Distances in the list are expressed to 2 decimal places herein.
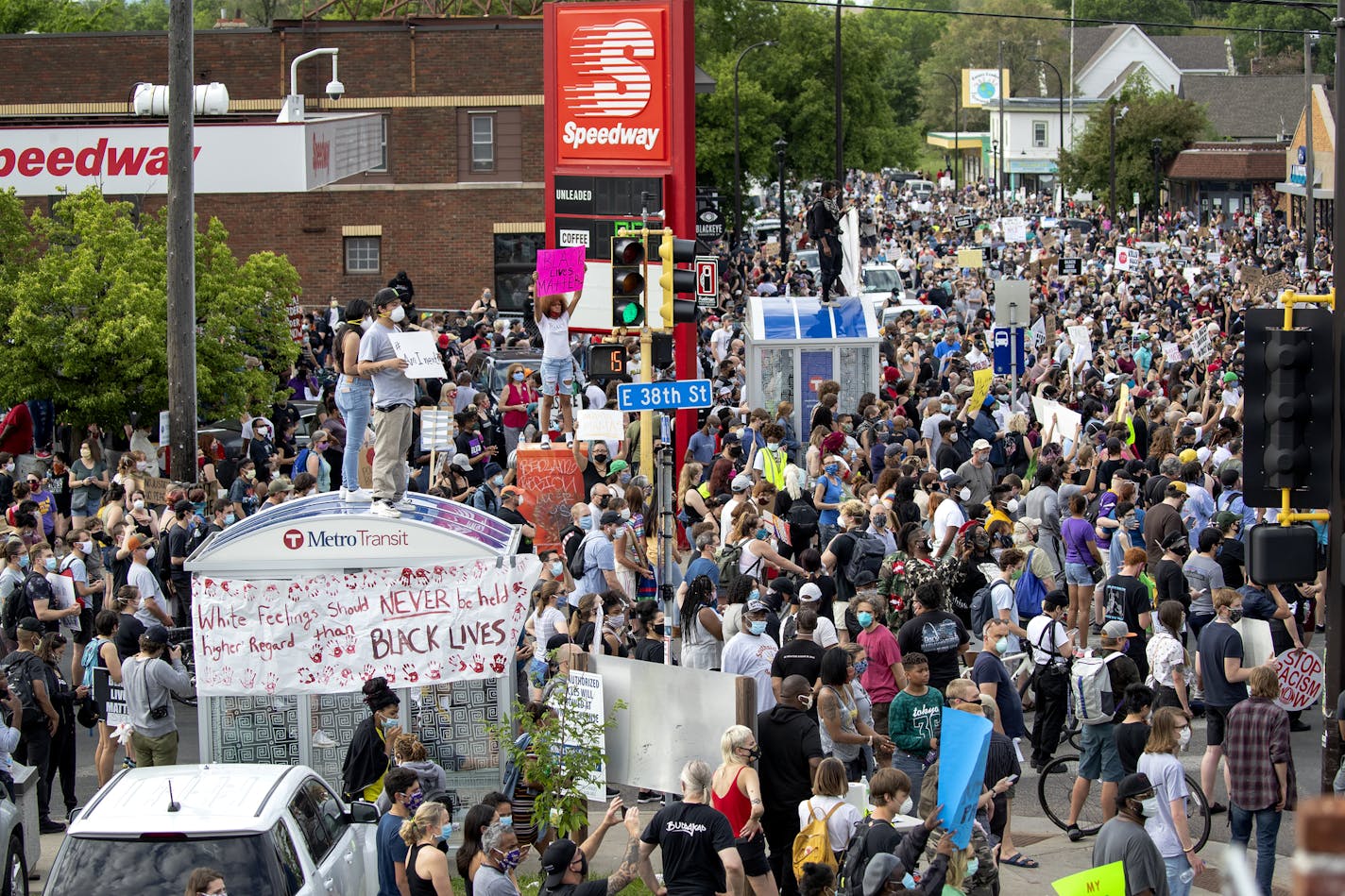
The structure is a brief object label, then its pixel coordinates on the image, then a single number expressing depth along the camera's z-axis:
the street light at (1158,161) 67.85
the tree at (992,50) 131.38
